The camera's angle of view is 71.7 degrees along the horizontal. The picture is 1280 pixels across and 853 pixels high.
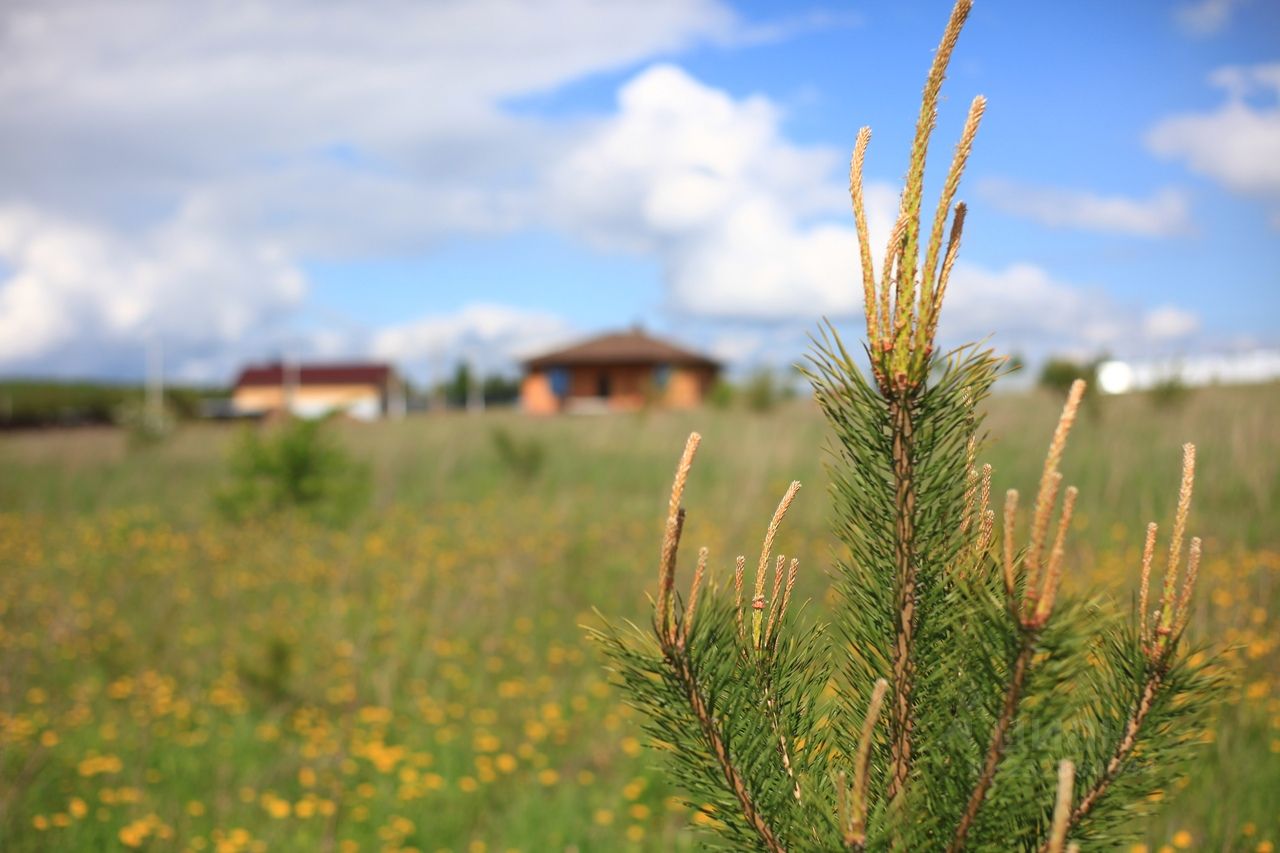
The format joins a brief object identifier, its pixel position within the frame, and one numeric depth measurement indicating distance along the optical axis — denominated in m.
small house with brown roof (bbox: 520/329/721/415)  36.66
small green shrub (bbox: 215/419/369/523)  8.39
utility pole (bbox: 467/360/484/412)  47.33
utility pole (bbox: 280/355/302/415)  45.66
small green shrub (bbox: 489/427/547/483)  10.91
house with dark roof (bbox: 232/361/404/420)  50.25
